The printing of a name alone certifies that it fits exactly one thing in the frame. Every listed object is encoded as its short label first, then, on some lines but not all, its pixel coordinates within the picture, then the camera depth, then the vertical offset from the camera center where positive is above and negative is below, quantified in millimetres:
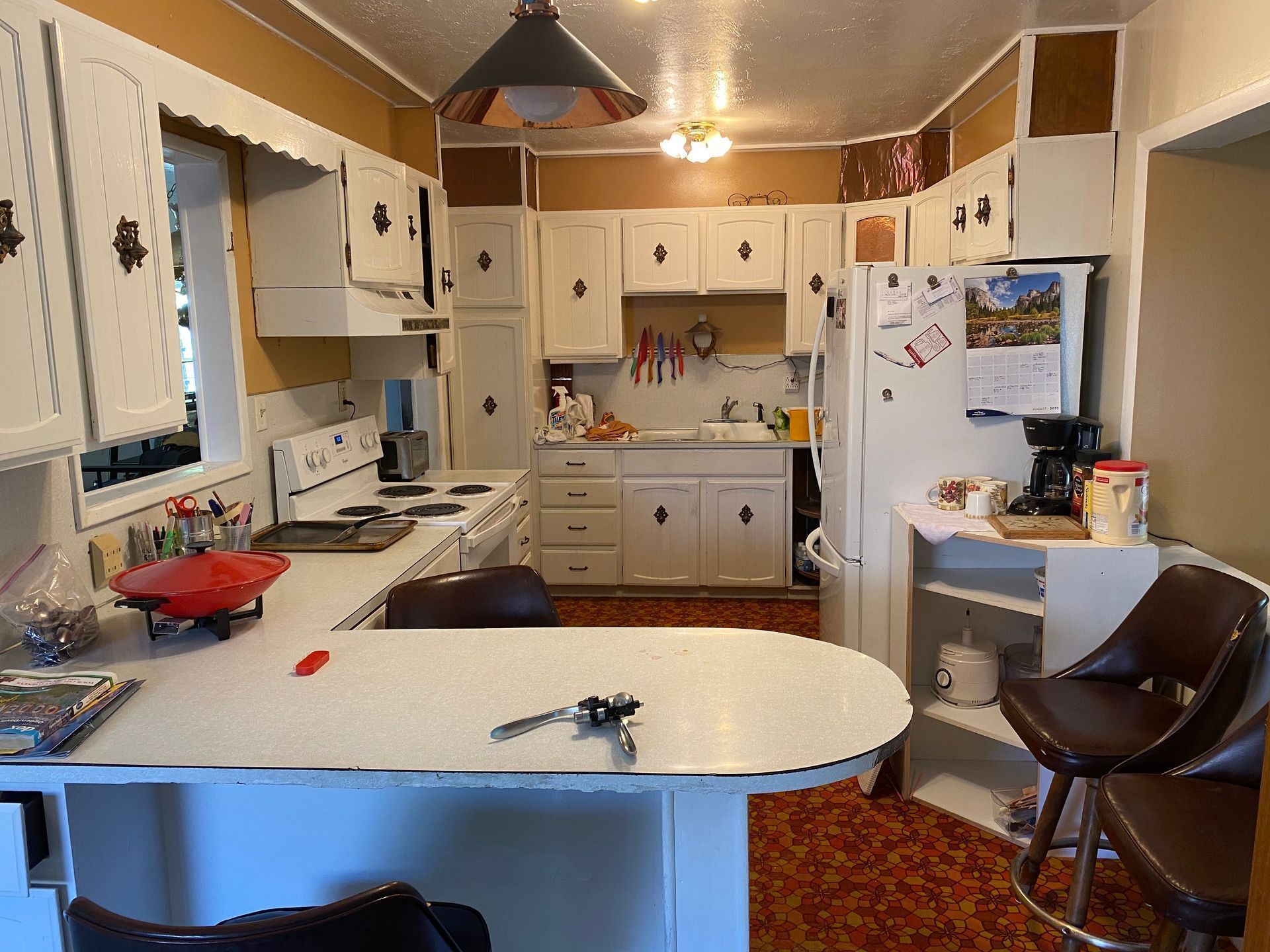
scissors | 2344 -400
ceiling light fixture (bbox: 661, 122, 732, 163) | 4250 +940
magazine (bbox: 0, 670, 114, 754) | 1396 -561
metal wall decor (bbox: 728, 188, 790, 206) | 5035 +794
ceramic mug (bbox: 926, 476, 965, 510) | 2912 -480
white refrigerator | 2936 -272
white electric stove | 3027 -544
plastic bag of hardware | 1769 -496
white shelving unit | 2484 -834
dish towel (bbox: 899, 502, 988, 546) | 2686 -541
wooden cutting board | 2551 -529
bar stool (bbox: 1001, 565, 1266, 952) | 1918 -840
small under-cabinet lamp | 5316 +54
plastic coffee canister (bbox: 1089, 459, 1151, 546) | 2436 -432
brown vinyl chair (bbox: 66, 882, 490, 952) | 958 -613
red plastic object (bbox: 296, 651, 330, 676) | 1688 -577
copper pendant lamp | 1562 +464
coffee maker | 2760 -362
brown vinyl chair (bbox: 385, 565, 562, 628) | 2125 -595
